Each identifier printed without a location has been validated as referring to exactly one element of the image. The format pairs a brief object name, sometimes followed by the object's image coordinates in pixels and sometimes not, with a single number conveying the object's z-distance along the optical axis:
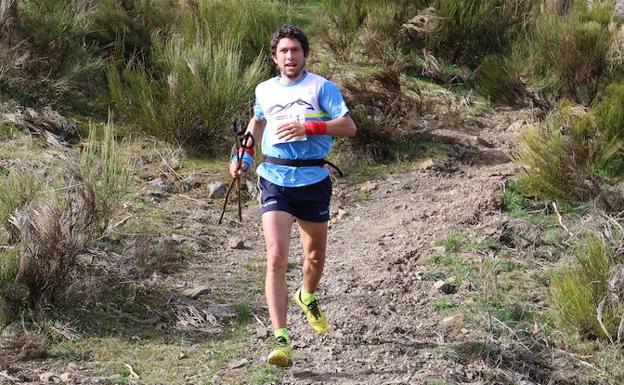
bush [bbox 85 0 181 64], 18.28
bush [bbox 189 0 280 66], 18.38
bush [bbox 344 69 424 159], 15.94
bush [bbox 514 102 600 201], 13.11
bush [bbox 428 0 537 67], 19.98
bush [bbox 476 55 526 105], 18.26
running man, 8.98
